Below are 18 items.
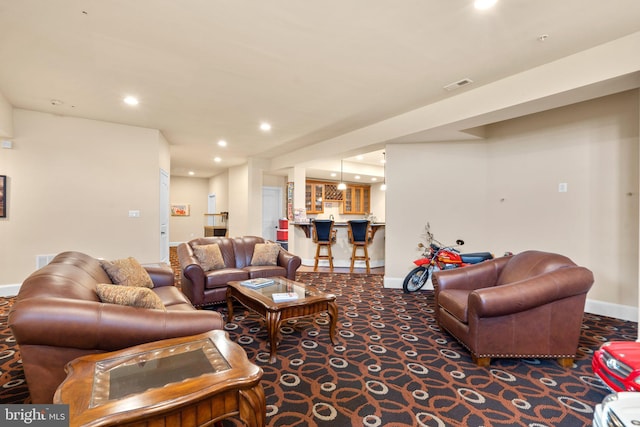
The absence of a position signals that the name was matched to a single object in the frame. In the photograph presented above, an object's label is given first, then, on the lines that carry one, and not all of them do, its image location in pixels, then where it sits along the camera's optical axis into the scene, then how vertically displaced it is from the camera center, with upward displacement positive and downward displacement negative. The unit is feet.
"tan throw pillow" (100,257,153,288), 9.11 -1.99
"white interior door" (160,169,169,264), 18.95 -0.39
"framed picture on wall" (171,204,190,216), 37.50 +0.05
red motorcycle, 14.12 -2.31
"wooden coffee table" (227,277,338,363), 8.39 -2.84
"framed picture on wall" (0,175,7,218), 14.44 +0.62
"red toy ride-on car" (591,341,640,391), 5.73 -3.10
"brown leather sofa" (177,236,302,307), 12.27 -2.70
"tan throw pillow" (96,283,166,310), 6.44 -1.88
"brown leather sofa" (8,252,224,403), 4.77 -2.06
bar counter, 22.27 -2.72
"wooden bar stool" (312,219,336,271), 20.79 -1.70
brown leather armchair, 7.81 -2.77
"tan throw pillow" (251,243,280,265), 14.85 -2.15
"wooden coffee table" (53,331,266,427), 3.64 -2.41
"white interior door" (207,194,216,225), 37.55 +0.59
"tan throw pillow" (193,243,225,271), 13.50 -2.11
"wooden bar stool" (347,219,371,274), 20.29 -1.65
